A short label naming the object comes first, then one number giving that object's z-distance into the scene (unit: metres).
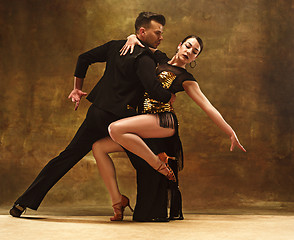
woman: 3.18
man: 3.24
